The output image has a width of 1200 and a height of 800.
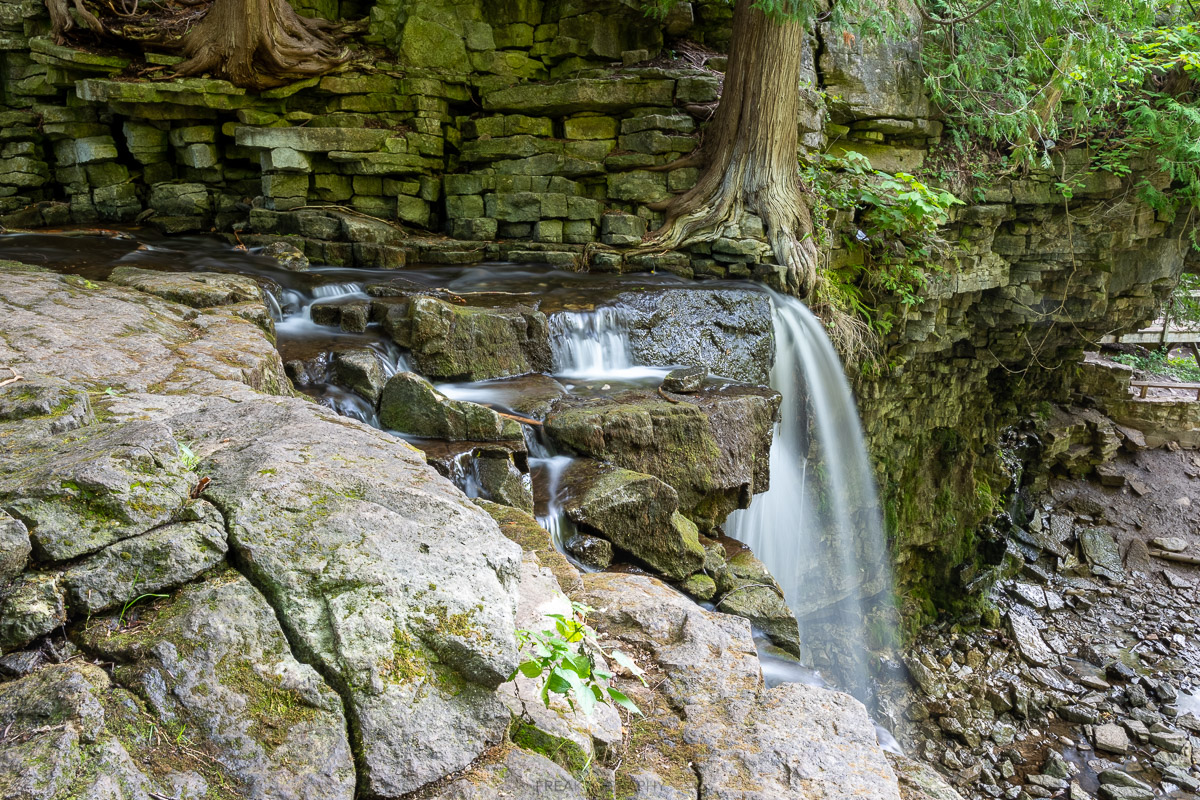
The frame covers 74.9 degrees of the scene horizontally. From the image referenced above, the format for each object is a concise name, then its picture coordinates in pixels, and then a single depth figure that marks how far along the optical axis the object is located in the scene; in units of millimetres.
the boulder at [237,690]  1661
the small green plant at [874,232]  9039
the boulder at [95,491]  1808
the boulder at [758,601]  4371
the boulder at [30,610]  1675
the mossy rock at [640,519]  4445
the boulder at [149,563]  1784
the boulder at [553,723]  2059
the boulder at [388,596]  1840
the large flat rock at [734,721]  2279
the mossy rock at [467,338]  5926
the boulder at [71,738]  1451
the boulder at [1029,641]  10281
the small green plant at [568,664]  2010
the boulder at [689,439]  5059
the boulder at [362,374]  5223
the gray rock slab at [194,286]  5793
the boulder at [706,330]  6906
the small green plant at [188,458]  2247
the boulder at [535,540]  3156
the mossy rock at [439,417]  4715
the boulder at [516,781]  1840
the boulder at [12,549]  1707
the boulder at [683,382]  6043
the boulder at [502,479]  4355
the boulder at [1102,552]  12297
